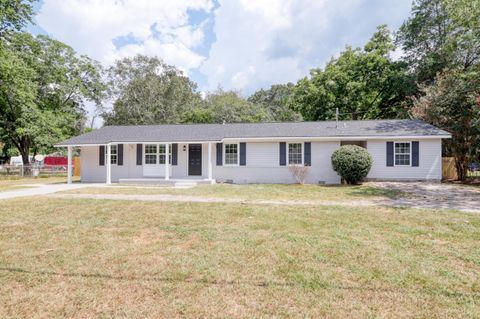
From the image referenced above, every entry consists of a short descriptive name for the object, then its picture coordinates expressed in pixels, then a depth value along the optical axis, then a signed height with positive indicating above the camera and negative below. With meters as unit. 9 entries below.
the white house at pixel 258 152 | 14.39 +0.49
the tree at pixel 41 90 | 21.61 +6.31
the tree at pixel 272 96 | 50.50 +12.41
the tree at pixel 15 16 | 22.19 +12.03
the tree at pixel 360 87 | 24.34 +6.54
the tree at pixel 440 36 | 19.55 +9.50
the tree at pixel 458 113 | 15.19 +2.71
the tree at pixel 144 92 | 34.41 +8.65
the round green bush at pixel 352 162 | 13.27 -0.08
